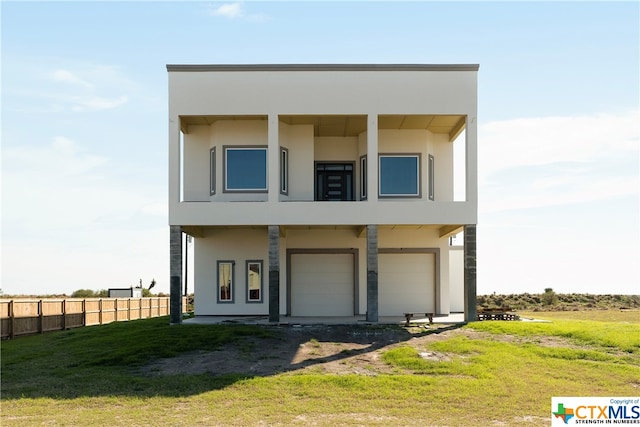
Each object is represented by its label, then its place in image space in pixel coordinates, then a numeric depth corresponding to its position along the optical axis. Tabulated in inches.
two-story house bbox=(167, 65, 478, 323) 908.0
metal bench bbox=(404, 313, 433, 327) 868.0
